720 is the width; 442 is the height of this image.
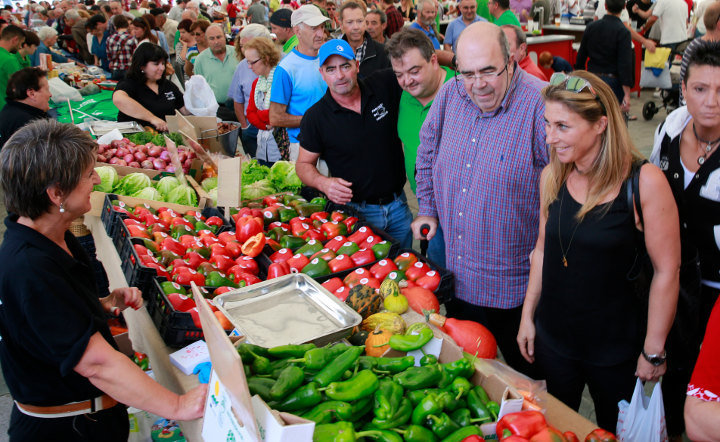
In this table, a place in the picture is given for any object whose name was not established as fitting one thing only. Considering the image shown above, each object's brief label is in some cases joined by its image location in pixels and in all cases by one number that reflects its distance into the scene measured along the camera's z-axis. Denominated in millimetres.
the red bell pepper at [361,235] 3088
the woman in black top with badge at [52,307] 1692
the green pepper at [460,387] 1733
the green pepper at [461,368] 1797
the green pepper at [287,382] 1616
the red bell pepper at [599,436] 1635
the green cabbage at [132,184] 4281
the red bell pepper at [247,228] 3248
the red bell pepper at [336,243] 3055
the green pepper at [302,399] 1636
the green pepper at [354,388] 1633
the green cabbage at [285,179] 4395
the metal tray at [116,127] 5770
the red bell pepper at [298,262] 2855
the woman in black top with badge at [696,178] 2043
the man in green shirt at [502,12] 6992
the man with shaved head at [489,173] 2445
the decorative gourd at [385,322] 2180
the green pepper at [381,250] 2928
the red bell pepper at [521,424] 1549
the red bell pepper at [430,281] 2613
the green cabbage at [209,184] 4535
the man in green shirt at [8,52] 7188
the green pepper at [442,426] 1631
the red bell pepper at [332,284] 2639
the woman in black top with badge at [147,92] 5609
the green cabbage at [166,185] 4293
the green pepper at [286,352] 1853
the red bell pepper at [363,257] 2889
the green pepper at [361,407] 1654
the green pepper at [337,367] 1694
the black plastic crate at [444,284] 2682
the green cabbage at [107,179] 4223
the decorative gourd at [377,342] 2035
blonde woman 1930
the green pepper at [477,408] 1695
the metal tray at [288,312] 2121
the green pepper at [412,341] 1922
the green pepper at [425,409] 1646
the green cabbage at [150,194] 4086
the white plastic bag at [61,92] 7711
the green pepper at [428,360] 1883
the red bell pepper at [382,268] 2746
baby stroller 8622
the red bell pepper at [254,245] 3096
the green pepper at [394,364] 1840
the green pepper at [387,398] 1623
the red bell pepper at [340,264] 2838
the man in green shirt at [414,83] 3023
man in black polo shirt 3375
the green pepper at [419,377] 1737
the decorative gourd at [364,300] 2391
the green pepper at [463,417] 1669
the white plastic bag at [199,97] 6098
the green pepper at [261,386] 1628
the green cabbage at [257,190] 4164
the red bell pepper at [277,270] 2795
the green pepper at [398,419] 1610
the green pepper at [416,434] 1578
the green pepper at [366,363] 1818
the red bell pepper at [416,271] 2684
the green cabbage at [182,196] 4148
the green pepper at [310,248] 3011
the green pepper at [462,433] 1584
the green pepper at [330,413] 1587
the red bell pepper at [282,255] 2953
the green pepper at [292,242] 3164
